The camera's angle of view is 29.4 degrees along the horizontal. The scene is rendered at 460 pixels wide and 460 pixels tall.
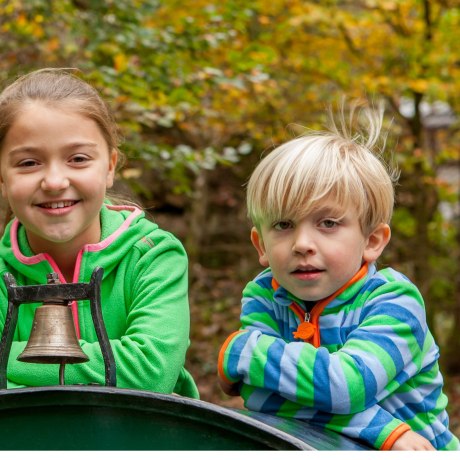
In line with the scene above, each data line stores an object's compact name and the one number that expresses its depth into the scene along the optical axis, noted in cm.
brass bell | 208
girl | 238
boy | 216
